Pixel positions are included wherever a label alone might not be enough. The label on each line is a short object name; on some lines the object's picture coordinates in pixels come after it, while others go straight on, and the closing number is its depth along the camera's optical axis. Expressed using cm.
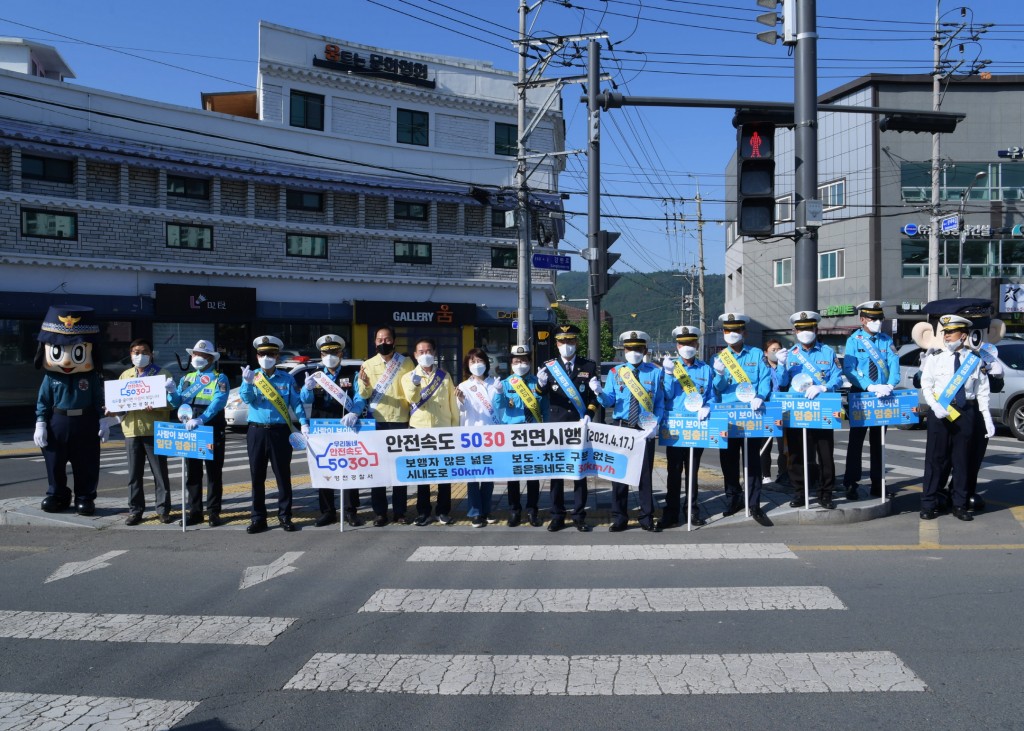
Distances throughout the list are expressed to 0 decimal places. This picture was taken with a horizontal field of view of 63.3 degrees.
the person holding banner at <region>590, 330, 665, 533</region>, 832
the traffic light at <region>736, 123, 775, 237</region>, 957
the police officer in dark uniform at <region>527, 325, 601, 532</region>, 848
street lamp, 3515
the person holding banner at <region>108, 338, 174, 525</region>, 899
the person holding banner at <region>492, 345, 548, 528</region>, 864
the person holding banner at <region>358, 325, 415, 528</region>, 891
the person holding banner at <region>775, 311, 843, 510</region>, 875
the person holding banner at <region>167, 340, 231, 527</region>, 889
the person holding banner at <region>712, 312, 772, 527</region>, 861
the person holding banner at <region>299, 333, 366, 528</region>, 874
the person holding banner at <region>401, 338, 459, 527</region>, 871
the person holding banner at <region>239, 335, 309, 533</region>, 843
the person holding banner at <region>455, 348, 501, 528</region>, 874
